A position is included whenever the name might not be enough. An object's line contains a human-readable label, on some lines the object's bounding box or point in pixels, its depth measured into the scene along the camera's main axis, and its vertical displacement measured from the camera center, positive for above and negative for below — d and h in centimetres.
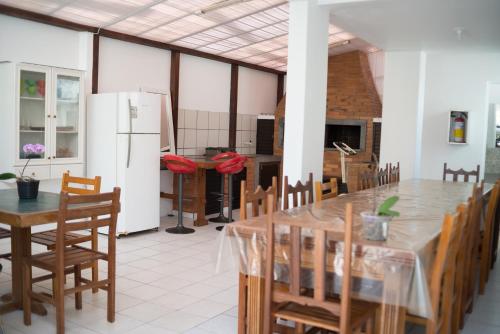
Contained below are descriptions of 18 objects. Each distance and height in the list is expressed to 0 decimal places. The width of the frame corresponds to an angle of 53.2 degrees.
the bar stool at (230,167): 662 -50
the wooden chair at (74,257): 305 -89
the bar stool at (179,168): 628 -51
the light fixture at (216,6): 559 +141
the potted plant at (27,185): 360 -46
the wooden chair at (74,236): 372 -87
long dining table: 227 -62
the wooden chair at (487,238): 421 -86
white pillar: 493 +47
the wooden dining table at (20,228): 307 -74
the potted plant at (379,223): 246 -43
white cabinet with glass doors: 517 +5
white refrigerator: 579 -28
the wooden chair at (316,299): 228 -80
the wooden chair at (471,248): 326 -81
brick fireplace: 915 +53
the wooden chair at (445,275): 242 -72
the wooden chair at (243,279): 302 -90
